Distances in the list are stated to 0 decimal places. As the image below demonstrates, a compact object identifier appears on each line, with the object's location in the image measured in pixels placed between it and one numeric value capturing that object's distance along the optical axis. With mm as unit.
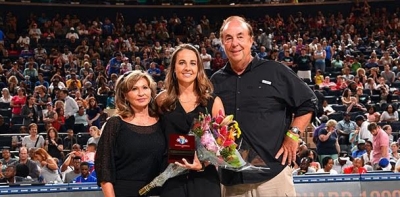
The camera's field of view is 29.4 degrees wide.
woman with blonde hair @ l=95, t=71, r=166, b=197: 4621
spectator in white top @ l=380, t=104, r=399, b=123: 16280
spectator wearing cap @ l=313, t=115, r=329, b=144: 14312
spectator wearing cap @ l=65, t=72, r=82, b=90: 17517
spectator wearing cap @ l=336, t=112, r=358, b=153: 14745
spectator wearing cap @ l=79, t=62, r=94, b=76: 18922
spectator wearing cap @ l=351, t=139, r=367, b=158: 13148
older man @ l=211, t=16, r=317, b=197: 4680
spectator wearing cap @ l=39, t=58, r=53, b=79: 19423
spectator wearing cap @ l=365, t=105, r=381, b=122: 15969
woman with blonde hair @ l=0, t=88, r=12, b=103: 16475
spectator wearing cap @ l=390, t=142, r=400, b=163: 13005
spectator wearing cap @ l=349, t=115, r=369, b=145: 14353
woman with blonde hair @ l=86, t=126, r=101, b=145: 12836
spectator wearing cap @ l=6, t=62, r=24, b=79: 18641
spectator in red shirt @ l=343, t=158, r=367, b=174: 11051
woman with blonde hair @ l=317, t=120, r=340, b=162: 13641
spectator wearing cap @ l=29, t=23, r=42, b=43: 23103
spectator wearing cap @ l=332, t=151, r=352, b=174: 11984
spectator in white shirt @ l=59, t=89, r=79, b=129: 15180
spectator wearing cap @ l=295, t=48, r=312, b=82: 20031
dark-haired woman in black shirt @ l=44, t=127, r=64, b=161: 13086
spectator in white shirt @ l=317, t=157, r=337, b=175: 11641
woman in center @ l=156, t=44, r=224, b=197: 4543
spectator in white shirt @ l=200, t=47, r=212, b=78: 20344
